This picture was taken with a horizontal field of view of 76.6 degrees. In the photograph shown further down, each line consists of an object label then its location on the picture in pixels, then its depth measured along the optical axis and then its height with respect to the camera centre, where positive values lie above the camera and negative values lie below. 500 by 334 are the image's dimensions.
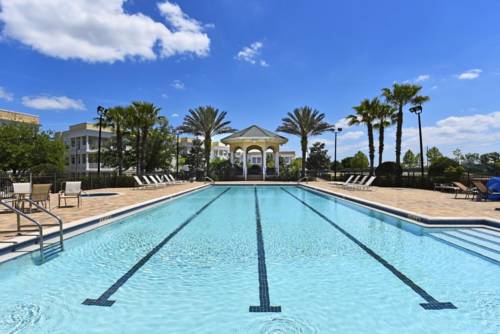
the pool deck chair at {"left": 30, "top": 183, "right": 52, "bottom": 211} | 9.21 -0.53
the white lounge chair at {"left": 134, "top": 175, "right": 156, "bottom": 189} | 20.40 -0.68
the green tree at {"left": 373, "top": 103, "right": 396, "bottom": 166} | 26.67 +4.82
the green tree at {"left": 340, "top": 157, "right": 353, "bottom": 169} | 64.31 +2.65
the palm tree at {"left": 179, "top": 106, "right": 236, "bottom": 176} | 33.44 +5.60
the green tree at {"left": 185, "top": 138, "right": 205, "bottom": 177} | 59.97 +3.64
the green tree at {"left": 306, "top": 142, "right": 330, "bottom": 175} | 68.75 +3.49
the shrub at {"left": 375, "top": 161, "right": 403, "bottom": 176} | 25.97 +0.49
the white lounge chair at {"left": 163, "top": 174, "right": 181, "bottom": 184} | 25.08 -0.34
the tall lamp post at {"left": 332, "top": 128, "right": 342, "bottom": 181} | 30.47 +4.24
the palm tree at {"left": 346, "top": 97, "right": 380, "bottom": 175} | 27.39 +5.32
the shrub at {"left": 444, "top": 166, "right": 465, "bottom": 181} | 19.77 +0.12
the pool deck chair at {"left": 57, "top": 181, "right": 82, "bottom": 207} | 11.08 -0.50
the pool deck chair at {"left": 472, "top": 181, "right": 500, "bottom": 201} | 13.28 -0.68
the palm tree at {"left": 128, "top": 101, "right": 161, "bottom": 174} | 27.55 +5.16
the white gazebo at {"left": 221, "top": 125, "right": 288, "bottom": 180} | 33.50 +3.66
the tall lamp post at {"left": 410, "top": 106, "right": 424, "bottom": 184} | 21.70 +3.63
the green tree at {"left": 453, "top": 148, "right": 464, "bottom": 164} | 83.07 +5.52
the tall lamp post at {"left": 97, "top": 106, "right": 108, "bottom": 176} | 22.34 +4.59
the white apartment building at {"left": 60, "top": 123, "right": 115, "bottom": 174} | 47.56 +4.41
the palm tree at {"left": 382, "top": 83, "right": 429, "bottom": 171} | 23.48 +5.75
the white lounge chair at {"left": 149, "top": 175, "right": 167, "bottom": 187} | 22.06 -0.51
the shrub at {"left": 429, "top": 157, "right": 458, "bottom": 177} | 20.96 +0.61
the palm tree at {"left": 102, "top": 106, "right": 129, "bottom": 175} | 26.73 +4.78
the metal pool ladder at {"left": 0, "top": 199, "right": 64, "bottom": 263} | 5.39 -1.28
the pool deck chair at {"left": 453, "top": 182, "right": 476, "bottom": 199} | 14.30 -0.69
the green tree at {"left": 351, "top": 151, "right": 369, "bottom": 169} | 62.78 +3.01
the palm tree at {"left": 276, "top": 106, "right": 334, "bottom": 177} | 33.31 +5.43
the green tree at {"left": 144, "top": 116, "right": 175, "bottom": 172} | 42.28 +3.76
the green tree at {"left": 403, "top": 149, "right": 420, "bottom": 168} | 86.56 +4.64
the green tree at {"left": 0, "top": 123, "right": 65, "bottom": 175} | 29.66 +2.64
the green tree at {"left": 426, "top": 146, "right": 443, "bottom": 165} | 79.38 +5.55
